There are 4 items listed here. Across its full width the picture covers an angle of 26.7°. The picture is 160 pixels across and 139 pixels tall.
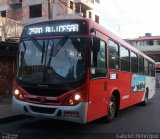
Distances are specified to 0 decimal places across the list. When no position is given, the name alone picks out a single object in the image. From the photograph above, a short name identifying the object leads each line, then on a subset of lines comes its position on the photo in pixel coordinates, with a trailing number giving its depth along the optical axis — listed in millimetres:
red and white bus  8867
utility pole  17159
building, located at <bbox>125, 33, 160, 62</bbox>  68000
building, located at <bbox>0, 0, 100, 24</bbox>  43219
